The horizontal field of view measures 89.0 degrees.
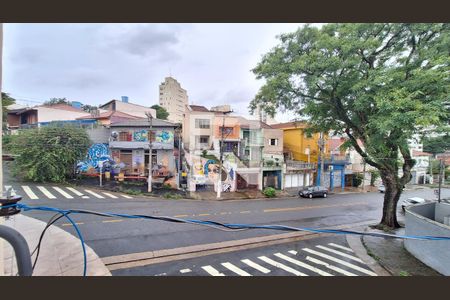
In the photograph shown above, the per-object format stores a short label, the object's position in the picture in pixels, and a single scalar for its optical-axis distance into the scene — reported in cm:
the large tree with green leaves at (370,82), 949
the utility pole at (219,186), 2289
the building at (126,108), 3772
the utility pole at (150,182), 2236
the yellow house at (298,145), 3469
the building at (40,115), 3203
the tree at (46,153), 2184
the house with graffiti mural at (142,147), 2709
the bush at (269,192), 2495
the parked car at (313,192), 2588
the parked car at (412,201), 2030
